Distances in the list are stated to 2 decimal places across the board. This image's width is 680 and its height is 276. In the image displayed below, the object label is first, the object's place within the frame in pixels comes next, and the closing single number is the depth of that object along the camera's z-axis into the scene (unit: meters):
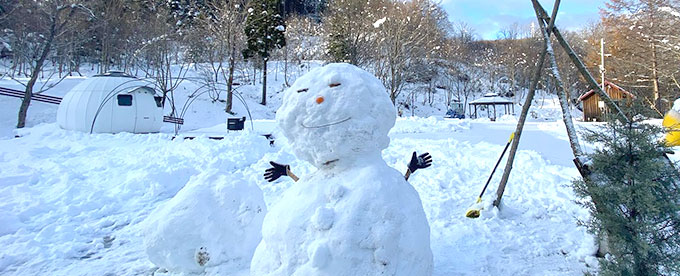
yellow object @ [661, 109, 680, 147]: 7.98
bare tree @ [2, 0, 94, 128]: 17.86
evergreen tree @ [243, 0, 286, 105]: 28.05
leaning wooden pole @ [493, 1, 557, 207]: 4.57
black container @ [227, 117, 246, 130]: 14.60
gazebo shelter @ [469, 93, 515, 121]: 27.12
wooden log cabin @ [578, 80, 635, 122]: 24.36
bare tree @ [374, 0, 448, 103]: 25.06
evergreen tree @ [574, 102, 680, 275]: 2.08
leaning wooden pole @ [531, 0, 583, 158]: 3.90
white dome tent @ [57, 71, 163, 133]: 15.24
